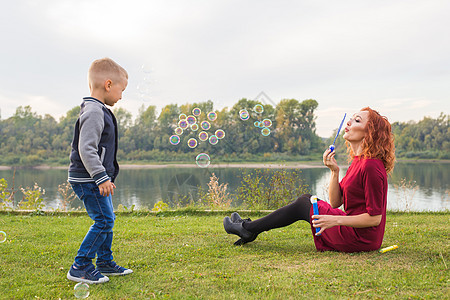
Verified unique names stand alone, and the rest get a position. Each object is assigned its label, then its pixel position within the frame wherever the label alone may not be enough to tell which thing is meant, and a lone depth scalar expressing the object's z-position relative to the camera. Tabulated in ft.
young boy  8.68
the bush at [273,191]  24.97
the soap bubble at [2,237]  11.65
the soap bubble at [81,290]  7.67
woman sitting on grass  9.78
